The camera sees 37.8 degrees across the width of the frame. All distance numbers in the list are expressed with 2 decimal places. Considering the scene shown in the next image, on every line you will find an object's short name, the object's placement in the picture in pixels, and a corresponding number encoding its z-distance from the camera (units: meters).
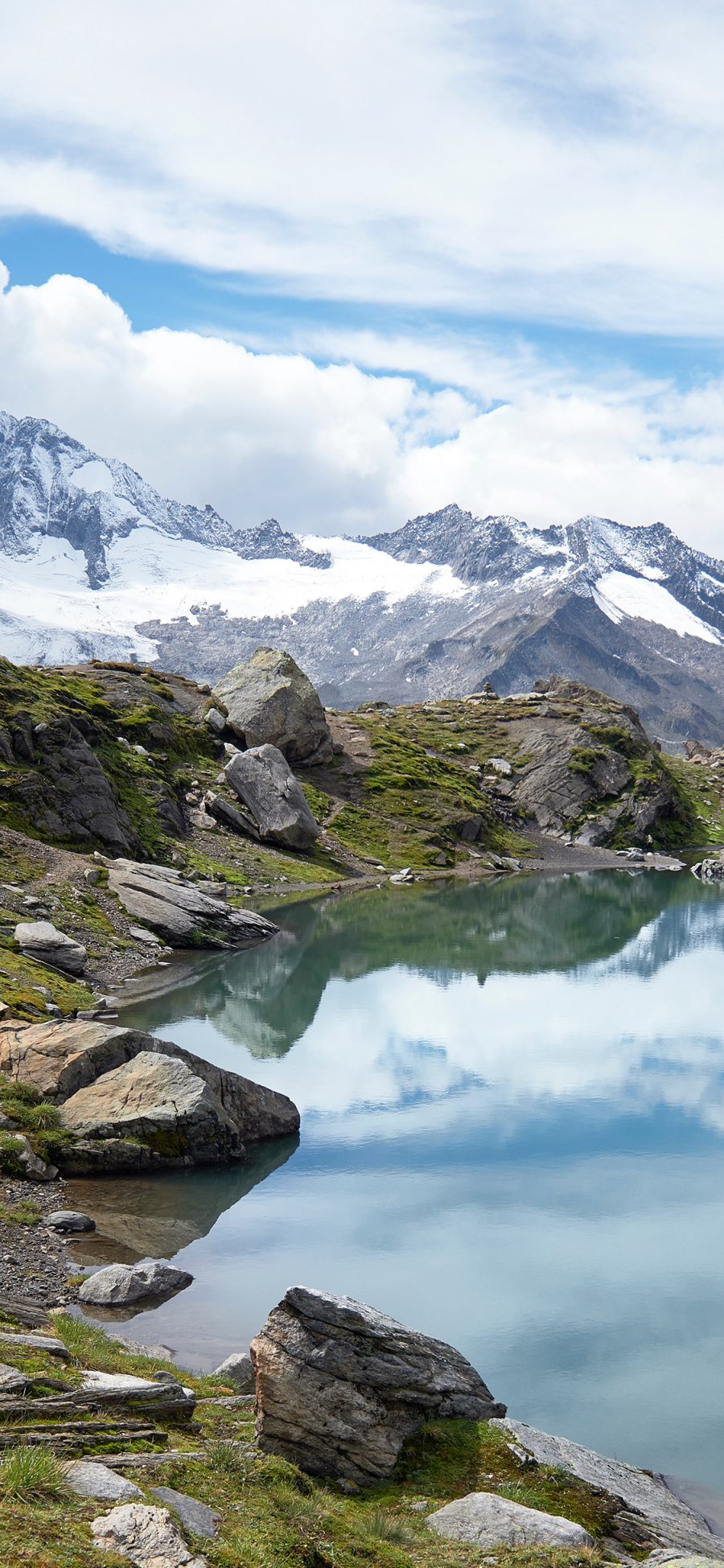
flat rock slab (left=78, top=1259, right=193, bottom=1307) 23.38
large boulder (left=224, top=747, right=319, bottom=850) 106.06
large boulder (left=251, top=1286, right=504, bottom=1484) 15.44
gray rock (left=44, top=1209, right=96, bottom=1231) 26.73
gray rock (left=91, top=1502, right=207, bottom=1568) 10.48
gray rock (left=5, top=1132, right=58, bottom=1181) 29.05
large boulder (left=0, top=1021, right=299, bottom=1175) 31.20
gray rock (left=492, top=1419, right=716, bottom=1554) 16.44
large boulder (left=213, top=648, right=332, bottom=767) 128.25
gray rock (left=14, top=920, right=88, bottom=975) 50.62
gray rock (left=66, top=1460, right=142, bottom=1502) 11.56
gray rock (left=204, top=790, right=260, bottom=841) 102.56
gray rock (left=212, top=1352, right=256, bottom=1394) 18.94
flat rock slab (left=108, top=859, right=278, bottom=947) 66.69
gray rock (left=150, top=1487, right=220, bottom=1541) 11.64
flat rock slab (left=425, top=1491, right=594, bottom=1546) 13.68
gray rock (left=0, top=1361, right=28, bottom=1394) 13.46
